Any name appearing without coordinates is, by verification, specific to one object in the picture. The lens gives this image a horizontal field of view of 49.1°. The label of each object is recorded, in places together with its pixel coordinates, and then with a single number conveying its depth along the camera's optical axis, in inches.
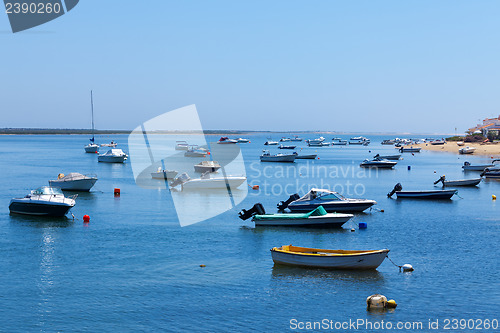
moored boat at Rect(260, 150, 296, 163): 4803.2
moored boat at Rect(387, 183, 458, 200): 2311.8
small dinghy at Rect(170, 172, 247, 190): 2554.1
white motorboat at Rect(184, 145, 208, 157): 5433.1
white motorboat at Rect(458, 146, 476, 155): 5398.6
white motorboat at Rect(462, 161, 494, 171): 3620.3
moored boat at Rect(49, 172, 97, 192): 2426.2
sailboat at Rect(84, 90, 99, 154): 6284.5
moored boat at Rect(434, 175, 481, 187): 2790.4
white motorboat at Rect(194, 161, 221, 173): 3585.1
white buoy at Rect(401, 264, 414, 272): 1148.5
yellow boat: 1139.9
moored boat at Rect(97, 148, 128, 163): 4436.5
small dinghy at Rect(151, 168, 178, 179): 3039.6
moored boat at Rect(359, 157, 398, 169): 4100.4
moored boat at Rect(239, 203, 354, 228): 1594.5
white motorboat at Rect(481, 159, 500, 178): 3228.3
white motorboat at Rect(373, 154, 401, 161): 4878.0
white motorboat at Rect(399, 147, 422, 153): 6501.0
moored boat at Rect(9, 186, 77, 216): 1723.7
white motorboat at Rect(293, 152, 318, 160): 5290.4
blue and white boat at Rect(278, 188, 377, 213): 1809.8
